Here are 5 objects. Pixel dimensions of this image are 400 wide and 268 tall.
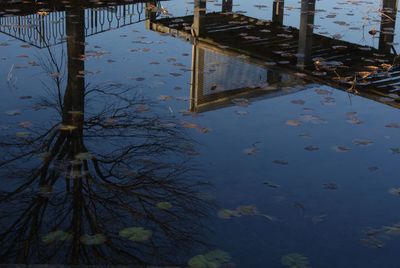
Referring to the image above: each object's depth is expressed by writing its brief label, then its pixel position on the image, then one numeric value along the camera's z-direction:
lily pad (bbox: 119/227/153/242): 4.27
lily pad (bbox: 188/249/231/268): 3.95
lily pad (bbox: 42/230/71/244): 4.20
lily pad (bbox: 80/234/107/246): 4.18
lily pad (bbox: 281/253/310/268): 4.04
